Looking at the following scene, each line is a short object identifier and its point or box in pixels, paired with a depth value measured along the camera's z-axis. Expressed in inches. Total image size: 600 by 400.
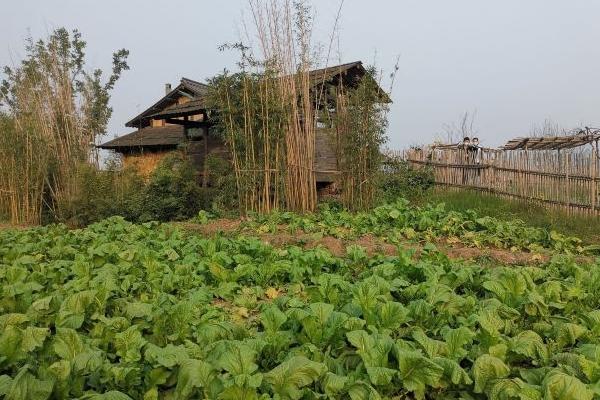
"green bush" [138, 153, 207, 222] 399.2
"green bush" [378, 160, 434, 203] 490.4
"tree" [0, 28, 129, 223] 416.8
